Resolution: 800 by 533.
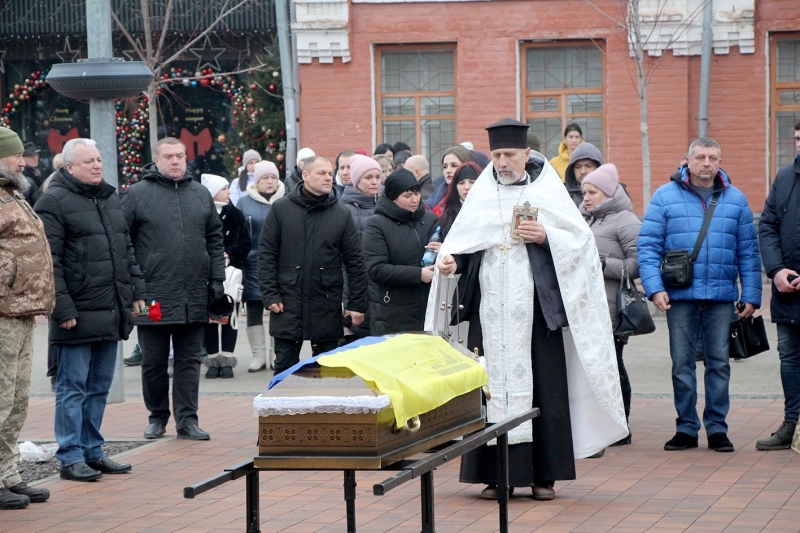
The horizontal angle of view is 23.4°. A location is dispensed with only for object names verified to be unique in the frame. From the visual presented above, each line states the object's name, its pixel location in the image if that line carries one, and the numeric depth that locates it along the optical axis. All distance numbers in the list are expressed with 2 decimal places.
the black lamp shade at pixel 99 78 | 14.12
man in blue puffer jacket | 12.34
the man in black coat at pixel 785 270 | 12.27
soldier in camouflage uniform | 10.18
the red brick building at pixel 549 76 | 26.54
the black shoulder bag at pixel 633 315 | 12.11
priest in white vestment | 10.42
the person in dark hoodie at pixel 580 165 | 13.80
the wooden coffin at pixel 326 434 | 6.78
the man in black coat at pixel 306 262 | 13.23
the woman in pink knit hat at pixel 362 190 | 15.20
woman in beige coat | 12.81
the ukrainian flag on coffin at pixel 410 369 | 6.96
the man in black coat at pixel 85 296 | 11.29
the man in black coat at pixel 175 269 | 13.08
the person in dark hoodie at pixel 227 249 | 17.17
